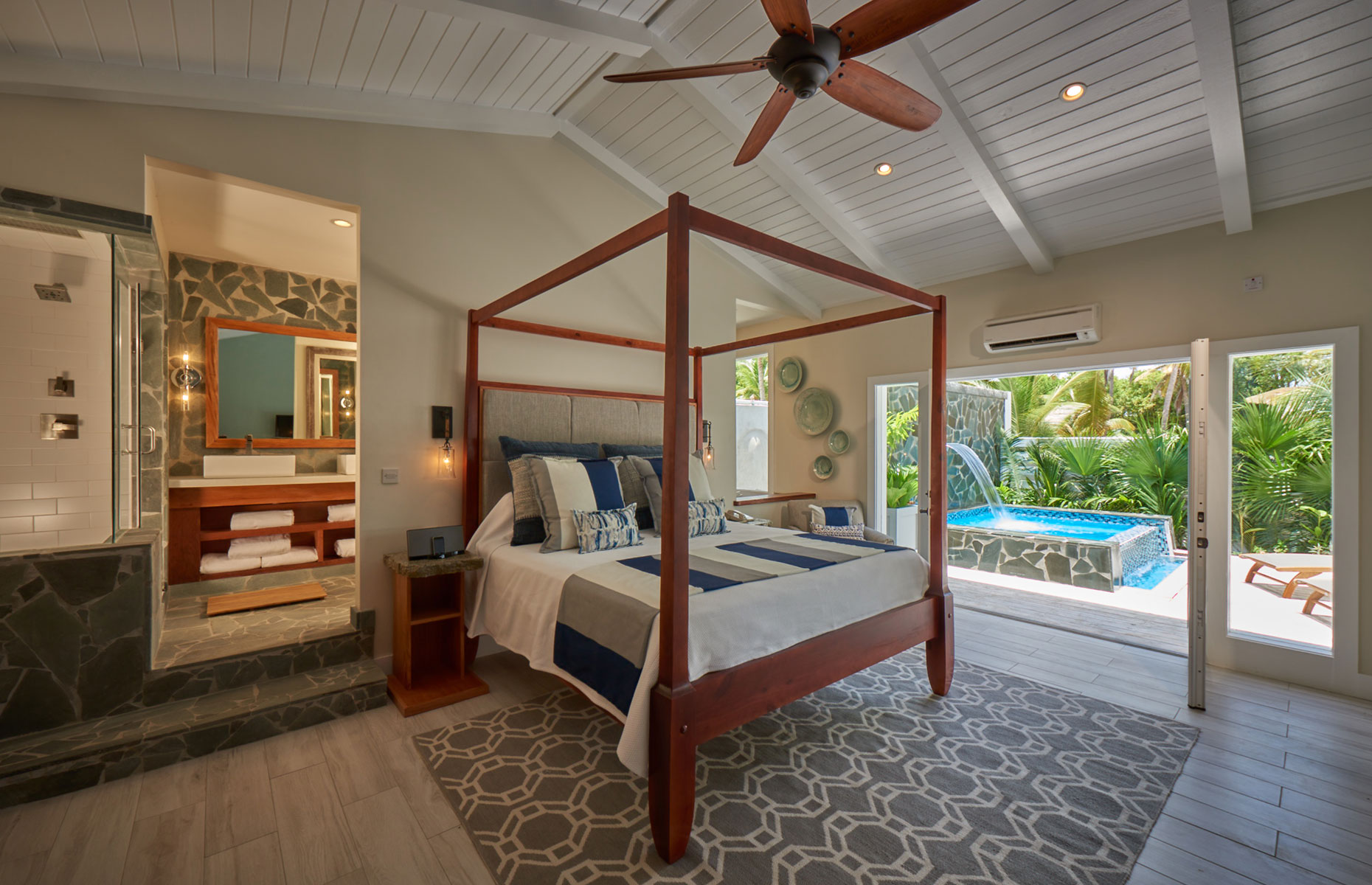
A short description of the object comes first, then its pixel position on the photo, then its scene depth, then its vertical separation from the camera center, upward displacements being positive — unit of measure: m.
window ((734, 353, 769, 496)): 8.22 -0.05
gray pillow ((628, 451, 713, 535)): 3.66 -0.26
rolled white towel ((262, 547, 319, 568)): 4.65 -0.96
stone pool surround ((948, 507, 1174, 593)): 5.55 -1.13
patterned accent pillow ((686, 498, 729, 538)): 3.68 -0.49
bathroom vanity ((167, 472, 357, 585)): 4.29 -0.55
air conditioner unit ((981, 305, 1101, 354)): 4.15 +0.84
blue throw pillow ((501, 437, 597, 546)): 3.41 -0.39
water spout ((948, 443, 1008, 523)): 7.91 -0.50
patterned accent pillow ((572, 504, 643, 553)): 3.17 -0.49
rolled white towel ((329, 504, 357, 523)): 4.96 -0.62
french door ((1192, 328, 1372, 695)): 3.29 -0.38
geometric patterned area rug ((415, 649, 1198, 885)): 1.90 -1.36
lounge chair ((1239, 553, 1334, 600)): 3.42 -0.71
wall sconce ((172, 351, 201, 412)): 4.47 +0.45
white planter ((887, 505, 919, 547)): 5.70 -0.80
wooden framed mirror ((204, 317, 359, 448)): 4.67 +0.44
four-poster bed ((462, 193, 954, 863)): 1.93 -0.85
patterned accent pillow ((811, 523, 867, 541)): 5.30 -0.81
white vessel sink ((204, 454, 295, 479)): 4.64 -0.22
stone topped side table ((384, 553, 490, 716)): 3.09 -1.11
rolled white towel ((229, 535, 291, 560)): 4.53 -0.84
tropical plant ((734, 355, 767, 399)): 12.00 +1.32
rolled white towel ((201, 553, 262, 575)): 4.38 -0.95
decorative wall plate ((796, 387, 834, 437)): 5.84 +0.31
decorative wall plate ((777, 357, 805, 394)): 6.14 +0.72
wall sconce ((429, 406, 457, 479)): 3.62 +0.03
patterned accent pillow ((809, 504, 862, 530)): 5.39 -0.68
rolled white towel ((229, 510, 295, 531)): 4.53 -0.64
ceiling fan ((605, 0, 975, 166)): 1.87 +1.34
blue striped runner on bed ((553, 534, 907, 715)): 2.15 -0.63
